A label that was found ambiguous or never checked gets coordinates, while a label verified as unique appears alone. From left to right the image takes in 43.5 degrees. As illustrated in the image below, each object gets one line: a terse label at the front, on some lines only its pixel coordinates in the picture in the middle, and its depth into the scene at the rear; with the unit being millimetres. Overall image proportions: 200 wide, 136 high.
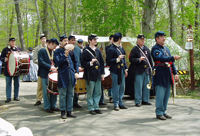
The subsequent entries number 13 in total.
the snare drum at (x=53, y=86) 7070
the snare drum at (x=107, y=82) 8172
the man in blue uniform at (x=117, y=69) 7668
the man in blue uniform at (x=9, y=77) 9109
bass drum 8750
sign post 10594
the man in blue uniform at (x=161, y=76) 6320
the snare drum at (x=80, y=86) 7574
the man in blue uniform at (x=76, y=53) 7980
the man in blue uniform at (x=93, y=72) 7207
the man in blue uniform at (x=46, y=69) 7534
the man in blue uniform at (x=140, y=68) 8258
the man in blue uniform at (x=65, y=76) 6480
